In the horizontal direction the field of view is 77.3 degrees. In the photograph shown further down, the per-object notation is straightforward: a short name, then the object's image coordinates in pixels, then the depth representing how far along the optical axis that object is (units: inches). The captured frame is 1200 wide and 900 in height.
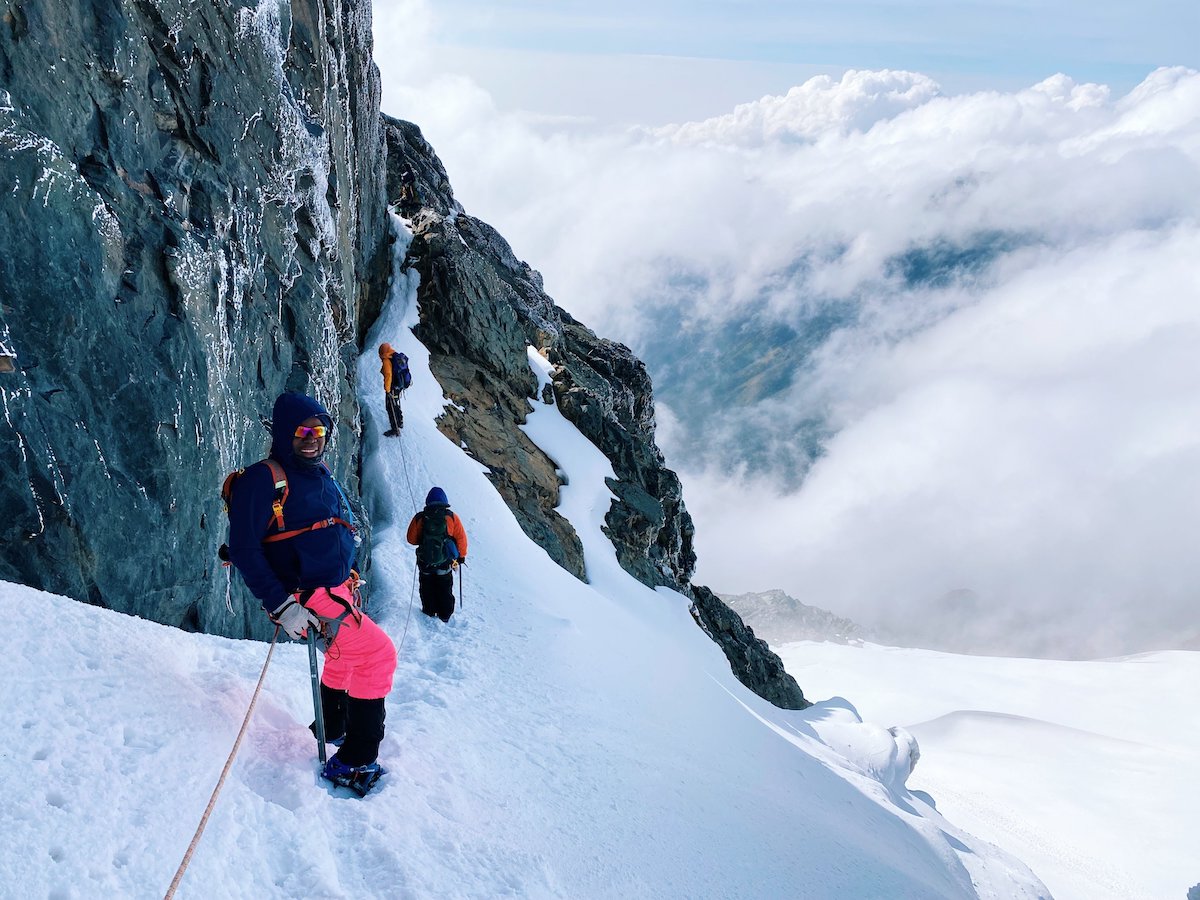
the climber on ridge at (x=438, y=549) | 438.3
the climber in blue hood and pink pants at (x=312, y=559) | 196.1
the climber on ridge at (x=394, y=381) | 693.3
